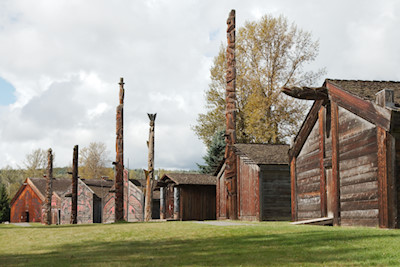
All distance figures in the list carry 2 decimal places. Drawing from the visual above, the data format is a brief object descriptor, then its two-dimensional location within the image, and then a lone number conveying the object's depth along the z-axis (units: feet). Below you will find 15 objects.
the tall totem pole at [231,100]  73.82
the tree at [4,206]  235.81
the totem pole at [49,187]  133.03
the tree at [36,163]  276.00
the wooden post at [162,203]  134.00
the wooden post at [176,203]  121.61
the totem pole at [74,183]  122.01
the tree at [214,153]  126.82
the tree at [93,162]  285.43
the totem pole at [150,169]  101.76
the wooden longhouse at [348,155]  47.14
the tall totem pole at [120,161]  89.56
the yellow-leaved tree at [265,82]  116.16
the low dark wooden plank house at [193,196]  119.96
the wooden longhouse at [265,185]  82.99
